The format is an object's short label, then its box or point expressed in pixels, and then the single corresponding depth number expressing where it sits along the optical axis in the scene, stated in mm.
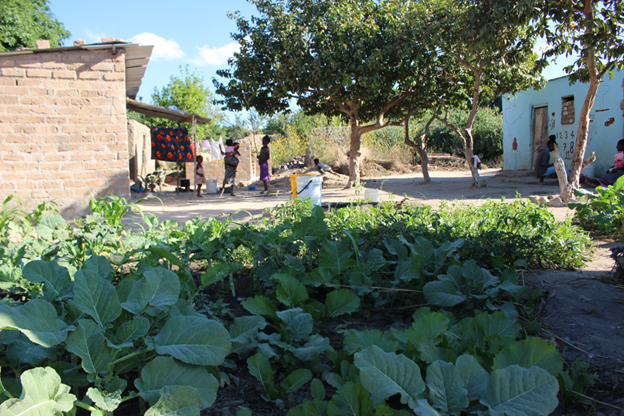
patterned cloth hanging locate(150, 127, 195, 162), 11375
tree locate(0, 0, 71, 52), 16438
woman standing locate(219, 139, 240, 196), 10773
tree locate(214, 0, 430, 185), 9273
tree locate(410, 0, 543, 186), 7340
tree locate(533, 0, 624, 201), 6188
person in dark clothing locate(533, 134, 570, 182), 10781
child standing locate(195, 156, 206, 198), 11023
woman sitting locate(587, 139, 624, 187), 8182
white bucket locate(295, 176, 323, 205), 5902
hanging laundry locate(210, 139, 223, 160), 20812
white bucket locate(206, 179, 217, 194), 11820
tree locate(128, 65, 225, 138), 24109
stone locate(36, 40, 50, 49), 4811
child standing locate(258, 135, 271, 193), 10905
